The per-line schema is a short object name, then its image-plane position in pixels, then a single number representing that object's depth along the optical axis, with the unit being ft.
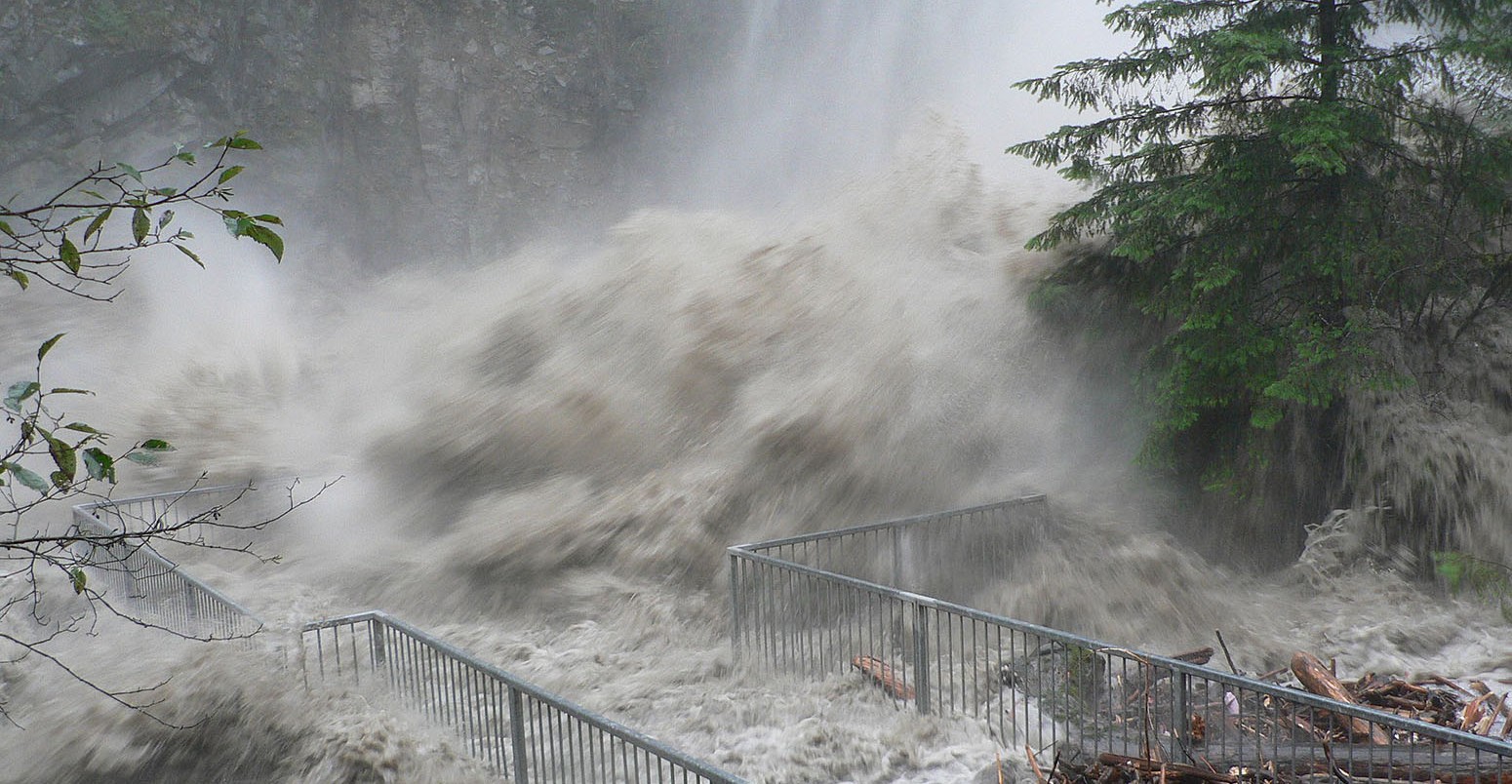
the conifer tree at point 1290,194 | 31.48
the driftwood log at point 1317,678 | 21.34
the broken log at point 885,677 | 23.73
